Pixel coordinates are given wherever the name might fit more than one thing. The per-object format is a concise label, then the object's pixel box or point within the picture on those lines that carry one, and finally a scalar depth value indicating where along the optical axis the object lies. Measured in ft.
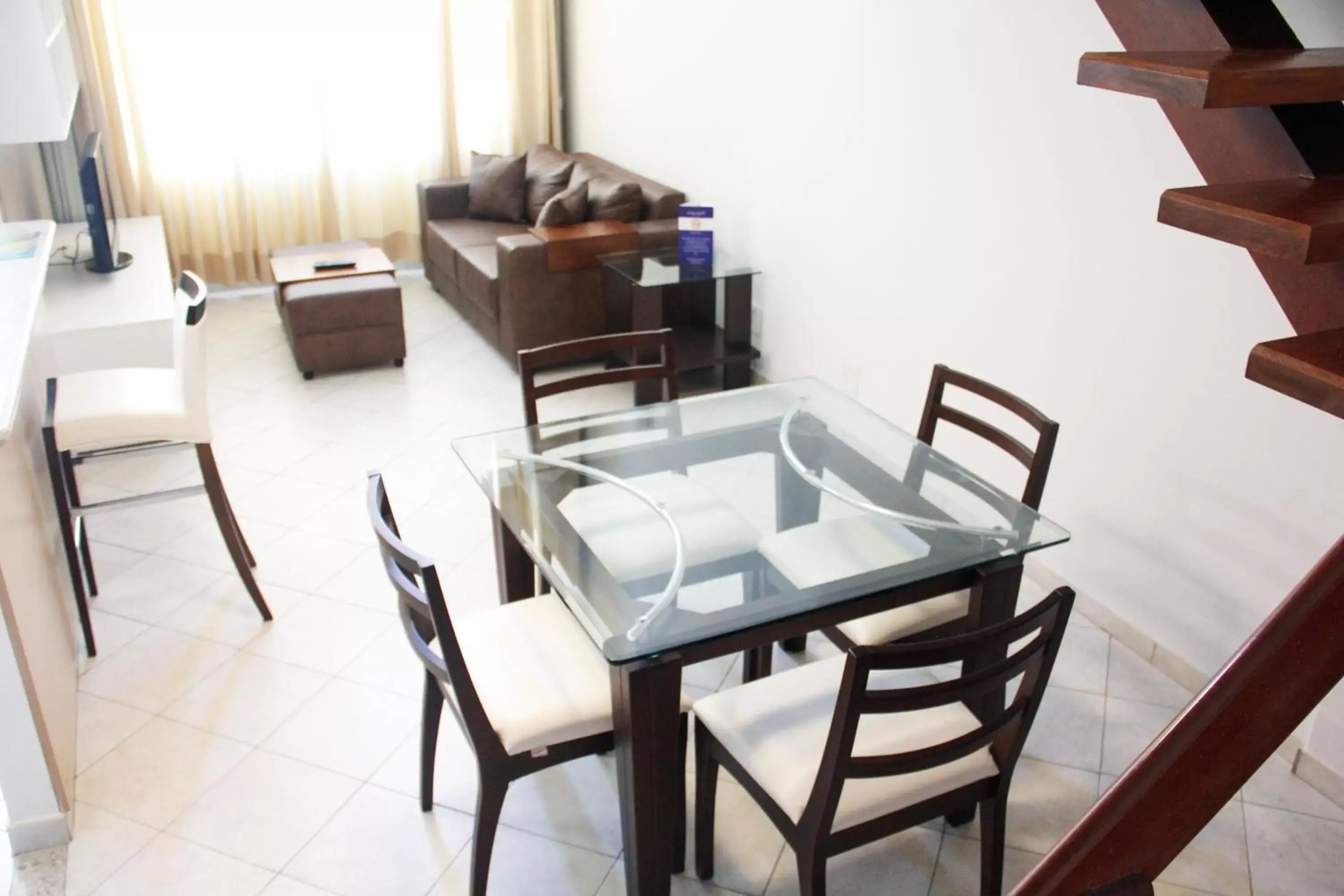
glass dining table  6.56
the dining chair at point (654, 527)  7.31
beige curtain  17.99
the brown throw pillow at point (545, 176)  18.25
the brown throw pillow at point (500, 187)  18.93
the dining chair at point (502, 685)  6.46
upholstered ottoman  15.52
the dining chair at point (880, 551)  7.32
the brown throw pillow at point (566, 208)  16.06
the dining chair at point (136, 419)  9.37
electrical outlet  13.33
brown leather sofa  15.48
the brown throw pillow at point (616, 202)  16.28
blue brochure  14.55
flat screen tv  13.21
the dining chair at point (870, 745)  5.66
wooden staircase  2.65
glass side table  14.53
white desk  12.40
